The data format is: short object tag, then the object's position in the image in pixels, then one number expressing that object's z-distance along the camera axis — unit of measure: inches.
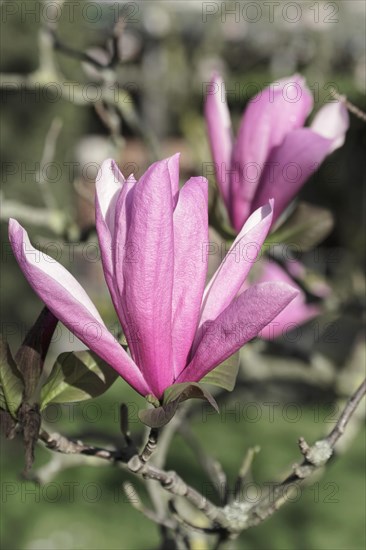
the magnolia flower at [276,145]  41.9
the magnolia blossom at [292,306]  45.9
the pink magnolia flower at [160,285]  37.0
